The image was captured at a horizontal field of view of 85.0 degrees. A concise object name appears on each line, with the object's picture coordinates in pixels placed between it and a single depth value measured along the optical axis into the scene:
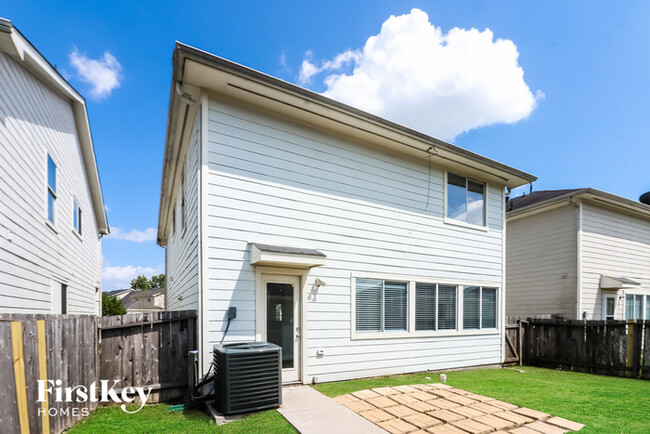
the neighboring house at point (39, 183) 5.20
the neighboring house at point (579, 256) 11.02
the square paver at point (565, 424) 3.99
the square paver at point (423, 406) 4.64
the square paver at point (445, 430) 3.85
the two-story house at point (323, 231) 5.43
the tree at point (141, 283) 58.81
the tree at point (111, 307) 20.95
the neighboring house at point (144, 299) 39.94
